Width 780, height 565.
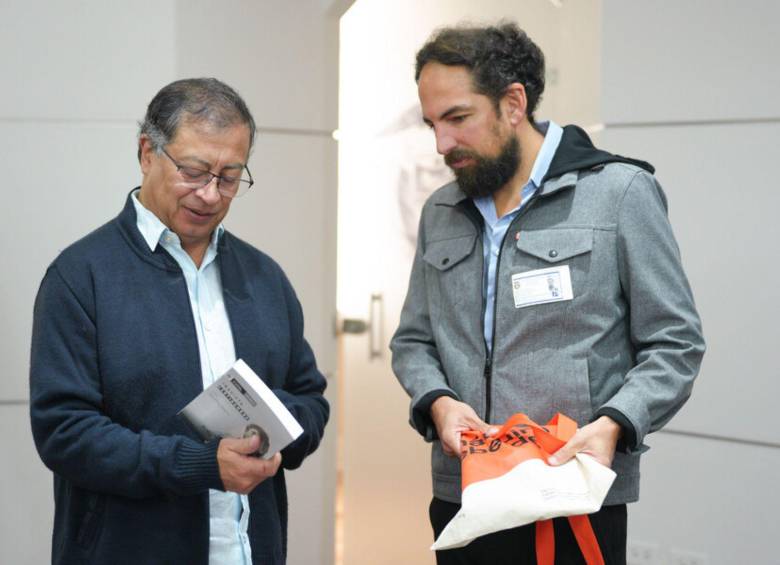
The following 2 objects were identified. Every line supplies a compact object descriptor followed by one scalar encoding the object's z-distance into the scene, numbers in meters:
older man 1.68
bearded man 1.86
